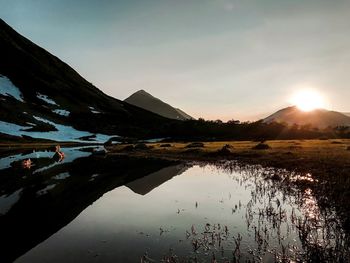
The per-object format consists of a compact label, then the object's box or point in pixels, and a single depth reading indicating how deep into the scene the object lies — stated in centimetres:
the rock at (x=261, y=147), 6662
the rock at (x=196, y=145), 8144
